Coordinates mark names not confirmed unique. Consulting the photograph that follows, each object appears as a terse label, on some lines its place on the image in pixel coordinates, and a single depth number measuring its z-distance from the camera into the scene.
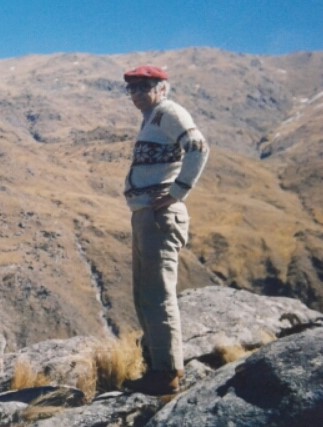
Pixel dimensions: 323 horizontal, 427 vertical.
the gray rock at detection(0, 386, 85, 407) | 5.62
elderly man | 5.54
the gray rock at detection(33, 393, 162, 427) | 4.95
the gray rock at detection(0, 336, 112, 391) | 6.85
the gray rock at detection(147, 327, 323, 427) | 3.90
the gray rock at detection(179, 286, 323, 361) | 7.44
